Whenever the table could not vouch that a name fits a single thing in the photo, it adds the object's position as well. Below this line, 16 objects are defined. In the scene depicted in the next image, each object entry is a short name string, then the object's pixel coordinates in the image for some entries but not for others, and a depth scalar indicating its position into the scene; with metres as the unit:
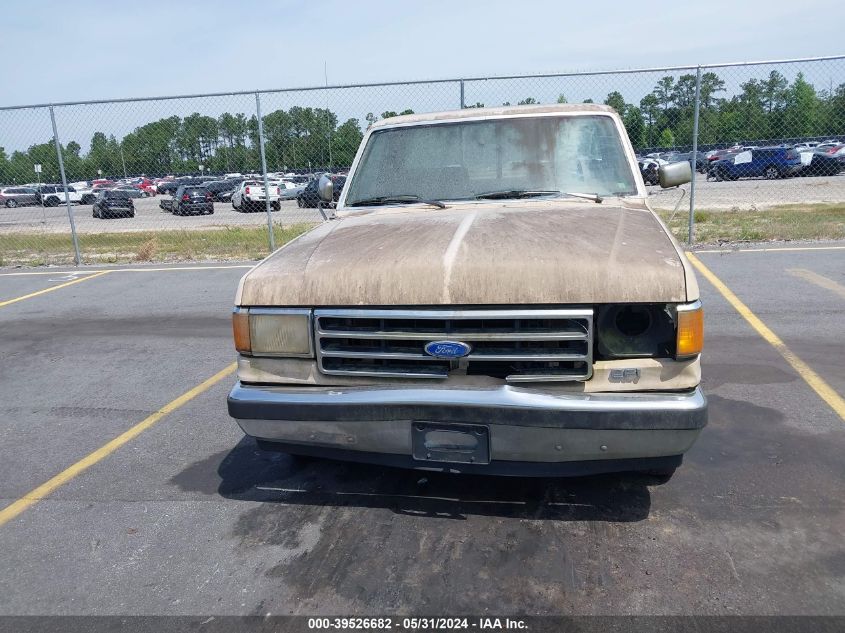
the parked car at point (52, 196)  41.31
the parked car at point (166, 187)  41.70
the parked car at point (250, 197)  29.80
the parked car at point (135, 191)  41.13
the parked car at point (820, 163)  25.69
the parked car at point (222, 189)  37.44
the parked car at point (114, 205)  30.98
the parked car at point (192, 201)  29.75
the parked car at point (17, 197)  45.25
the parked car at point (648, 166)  11.06
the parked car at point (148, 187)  47.72
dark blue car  25.11
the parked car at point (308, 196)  13.90
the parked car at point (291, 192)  22.84
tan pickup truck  2.95
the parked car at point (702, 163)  22.00
